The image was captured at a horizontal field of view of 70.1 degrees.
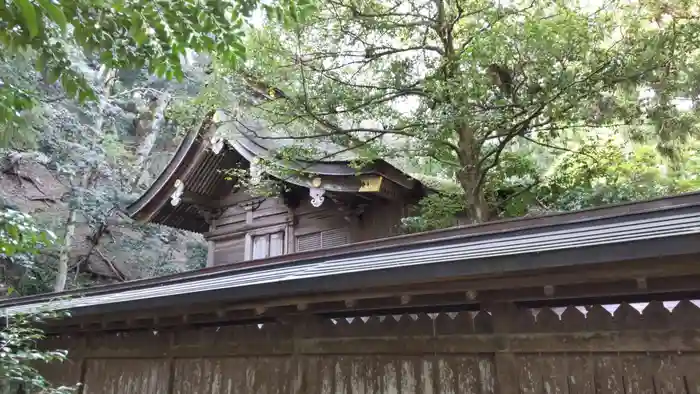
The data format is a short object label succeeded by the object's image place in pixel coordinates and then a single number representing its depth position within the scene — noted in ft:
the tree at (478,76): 20.61
